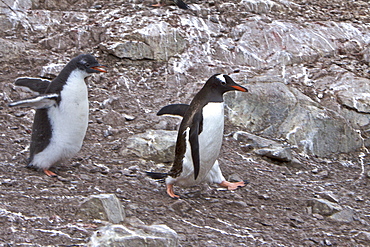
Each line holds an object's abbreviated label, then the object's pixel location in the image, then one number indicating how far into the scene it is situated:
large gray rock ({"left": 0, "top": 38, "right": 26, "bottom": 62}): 13.84
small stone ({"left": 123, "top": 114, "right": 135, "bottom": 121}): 12.42
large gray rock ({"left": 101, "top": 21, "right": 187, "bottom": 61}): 14.41
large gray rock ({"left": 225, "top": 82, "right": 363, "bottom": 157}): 12.35
